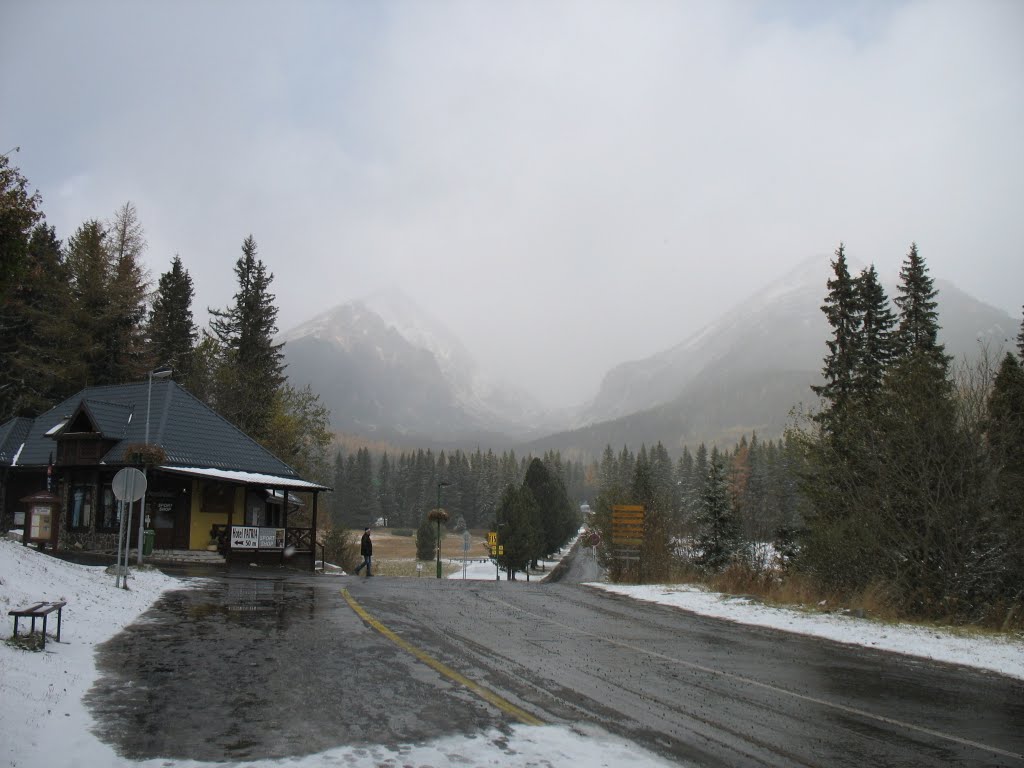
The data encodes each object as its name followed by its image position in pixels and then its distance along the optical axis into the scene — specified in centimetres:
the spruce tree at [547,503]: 7544
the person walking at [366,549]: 2835
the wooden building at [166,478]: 2973
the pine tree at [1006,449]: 1534
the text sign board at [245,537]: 2881
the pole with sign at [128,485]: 1593
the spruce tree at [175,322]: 5203
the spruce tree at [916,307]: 3144
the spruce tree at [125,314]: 4328
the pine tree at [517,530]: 5462
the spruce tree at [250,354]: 4828
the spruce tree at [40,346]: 4191
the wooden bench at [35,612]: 843
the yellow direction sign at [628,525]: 2439
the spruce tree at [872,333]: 3128
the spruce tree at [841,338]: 3170
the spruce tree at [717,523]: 4031
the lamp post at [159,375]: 2044
